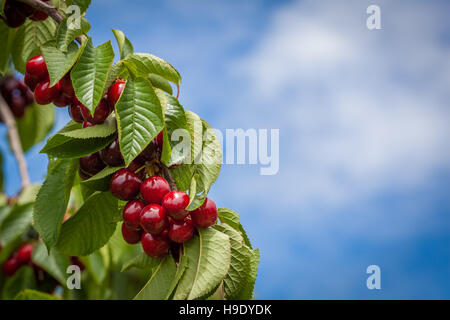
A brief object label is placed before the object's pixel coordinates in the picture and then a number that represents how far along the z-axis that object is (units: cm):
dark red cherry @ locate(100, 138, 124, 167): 95
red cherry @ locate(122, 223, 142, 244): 96
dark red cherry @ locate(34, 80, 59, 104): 96
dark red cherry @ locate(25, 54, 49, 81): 98
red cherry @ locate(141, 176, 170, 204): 94
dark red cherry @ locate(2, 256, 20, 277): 126
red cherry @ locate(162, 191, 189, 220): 92
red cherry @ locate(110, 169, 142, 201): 94
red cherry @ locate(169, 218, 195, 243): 93
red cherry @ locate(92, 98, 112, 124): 95
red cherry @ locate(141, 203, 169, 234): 92
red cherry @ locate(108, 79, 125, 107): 94
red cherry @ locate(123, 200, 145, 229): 94
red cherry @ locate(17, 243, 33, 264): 126
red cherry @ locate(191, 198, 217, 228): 93
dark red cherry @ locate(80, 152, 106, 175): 97
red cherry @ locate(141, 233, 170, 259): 94
